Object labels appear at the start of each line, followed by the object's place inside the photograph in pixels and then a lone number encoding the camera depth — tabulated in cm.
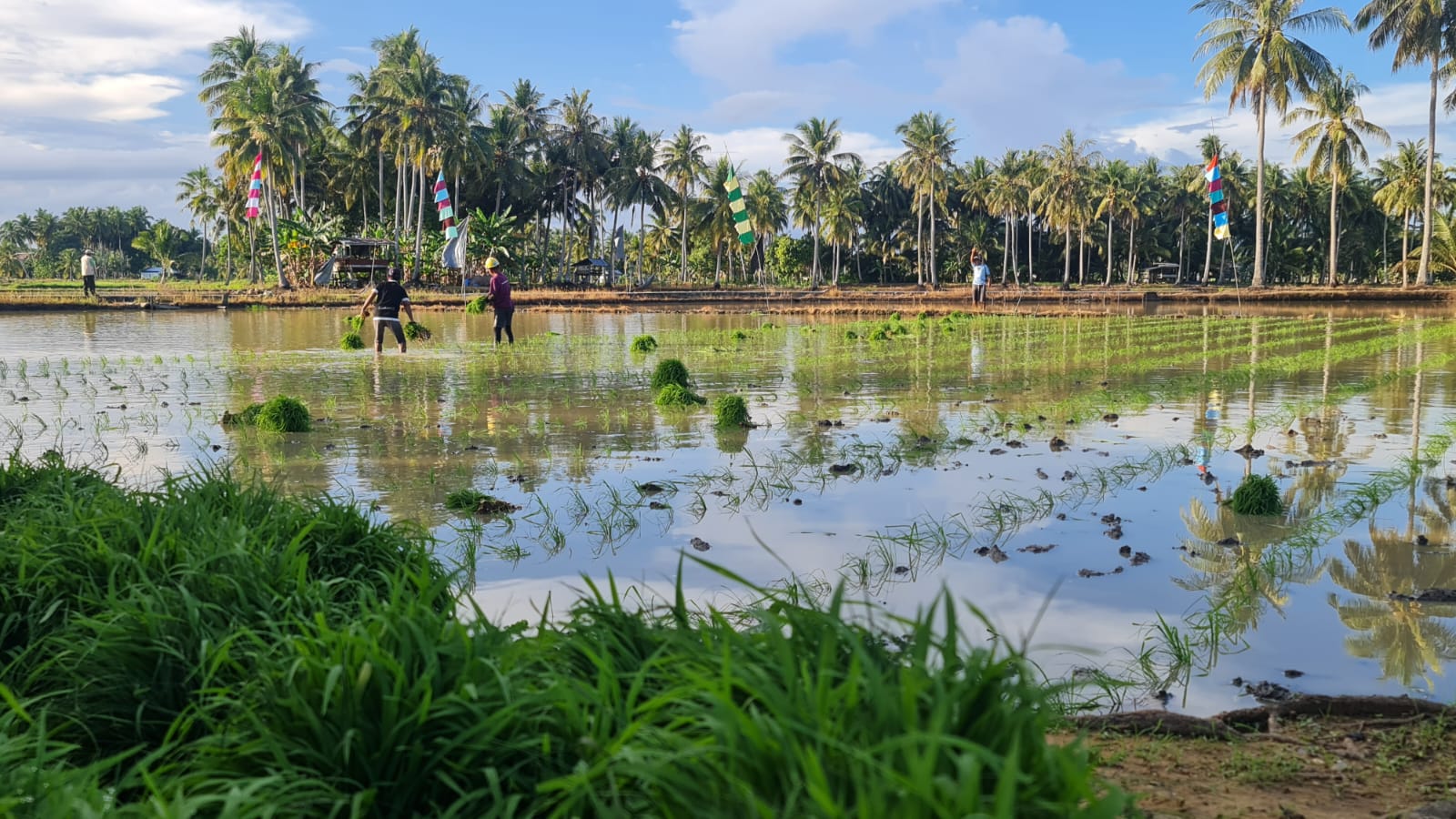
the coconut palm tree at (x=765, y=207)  8319
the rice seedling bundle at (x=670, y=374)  1336
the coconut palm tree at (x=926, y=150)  6900
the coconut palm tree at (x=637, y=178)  7056
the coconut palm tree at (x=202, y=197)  8500
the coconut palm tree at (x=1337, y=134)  5466
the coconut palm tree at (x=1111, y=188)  7419
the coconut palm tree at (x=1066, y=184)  7019
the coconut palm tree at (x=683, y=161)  7469
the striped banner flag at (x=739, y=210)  2634
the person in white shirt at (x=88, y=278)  4089
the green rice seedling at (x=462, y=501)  695
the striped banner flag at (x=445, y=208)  4109
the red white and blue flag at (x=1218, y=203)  3089
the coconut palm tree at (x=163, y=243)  9881
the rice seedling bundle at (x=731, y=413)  1045
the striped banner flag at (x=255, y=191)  4069
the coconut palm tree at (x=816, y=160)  6631
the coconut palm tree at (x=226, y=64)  5819
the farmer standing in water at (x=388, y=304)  1806
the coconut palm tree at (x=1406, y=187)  6303
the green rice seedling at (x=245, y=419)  1038
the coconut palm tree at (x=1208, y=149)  7069
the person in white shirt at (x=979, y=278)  3462
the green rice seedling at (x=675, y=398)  1197
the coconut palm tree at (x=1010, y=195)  7575
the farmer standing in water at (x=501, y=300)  1959
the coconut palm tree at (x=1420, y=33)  4403
